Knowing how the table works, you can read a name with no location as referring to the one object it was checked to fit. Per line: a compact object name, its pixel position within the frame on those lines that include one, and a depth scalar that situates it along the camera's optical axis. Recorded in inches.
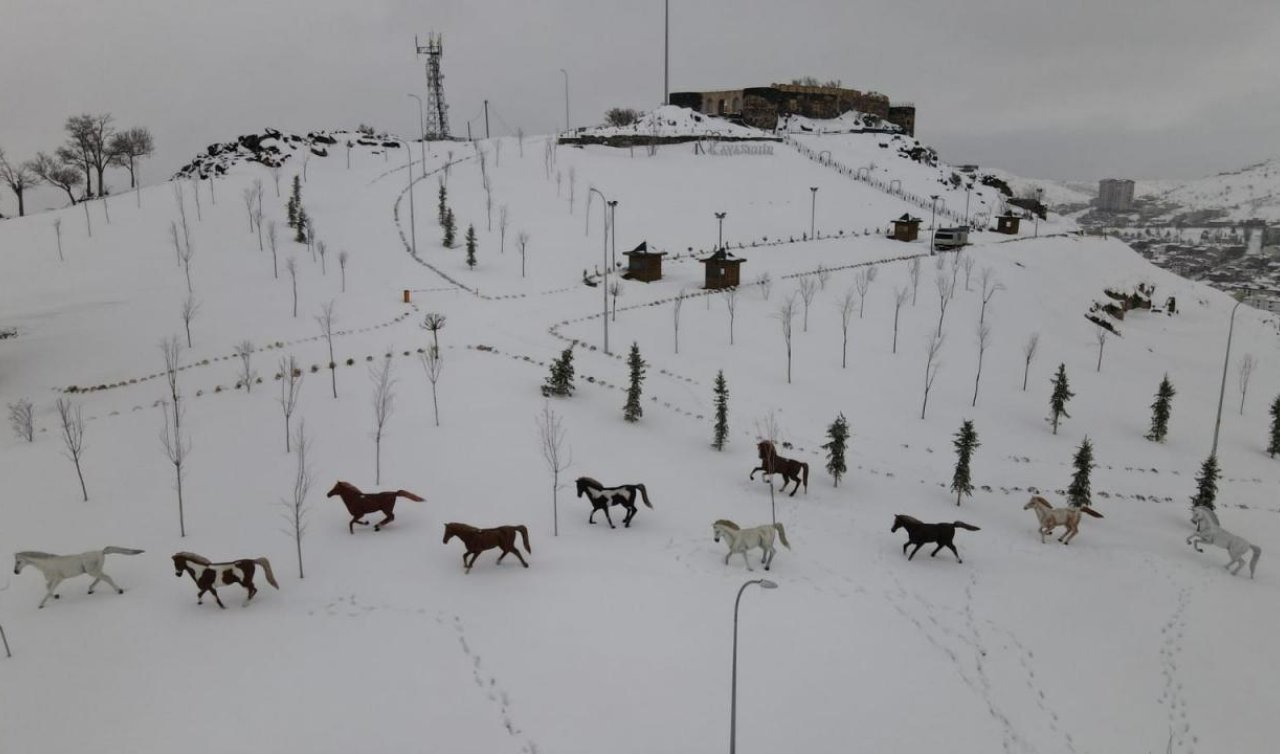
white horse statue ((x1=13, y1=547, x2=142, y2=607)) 611.8
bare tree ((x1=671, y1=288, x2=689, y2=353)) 1645.3
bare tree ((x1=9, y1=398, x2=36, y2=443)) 1037.8
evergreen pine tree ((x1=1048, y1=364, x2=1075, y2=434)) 1405.0
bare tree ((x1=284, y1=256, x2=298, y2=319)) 1797.0
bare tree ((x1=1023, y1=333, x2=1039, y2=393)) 1626.0
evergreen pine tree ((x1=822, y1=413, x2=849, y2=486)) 1021.8
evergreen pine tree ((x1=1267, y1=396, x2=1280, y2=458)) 1435.8
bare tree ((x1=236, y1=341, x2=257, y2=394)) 1165.0
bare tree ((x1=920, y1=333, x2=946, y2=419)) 1471.7
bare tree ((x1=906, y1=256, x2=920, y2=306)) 2053.4
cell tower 4065.0
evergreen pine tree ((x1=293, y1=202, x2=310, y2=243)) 2343.8
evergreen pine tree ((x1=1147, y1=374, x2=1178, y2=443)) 1408.7
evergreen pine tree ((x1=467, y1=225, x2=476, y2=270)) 2201.0
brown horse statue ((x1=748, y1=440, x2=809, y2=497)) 950.4
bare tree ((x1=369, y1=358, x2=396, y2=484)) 896.9
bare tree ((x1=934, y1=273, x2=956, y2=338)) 1849.7
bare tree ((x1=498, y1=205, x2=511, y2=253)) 2386.8
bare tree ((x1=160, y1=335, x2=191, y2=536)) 753.6
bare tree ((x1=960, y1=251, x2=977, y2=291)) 2225.6
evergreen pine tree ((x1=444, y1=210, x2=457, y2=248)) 2405.3
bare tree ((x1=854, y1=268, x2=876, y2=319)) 1965.7
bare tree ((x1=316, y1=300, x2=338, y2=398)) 1539.1
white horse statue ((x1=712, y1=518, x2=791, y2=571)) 740.6
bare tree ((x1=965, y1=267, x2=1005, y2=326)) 2042.3
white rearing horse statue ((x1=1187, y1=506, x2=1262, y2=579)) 867.4
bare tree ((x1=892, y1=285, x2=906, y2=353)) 1868.6
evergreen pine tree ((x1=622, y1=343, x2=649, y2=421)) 1151.0
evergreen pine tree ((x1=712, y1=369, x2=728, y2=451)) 1096.8
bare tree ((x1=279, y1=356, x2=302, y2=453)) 953.4
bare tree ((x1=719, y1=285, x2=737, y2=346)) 1701.4
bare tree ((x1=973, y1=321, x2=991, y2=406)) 1510.8
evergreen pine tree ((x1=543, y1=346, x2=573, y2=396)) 1209.4
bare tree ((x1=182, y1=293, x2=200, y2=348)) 1552.7
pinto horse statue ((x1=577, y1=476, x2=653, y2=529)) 820.6
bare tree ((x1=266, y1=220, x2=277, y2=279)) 2027.6
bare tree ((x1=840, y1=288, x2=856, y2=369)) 1635.1
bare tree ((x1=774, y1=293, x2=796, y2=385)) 1552.7
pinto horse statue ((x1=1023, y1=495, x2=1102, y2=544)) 905.5
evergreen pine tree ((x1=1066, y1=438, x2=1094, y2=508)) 1025.5
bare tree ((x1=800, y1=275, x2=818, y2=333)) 1827.0
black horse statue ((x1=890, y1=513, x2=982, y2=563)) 814.5
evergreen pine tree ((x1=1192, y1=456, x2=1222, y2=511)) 1044.8
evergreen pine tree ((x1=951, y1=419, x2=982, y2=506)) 1000.5
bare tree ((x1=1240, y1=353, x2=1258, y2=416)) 1683.7
